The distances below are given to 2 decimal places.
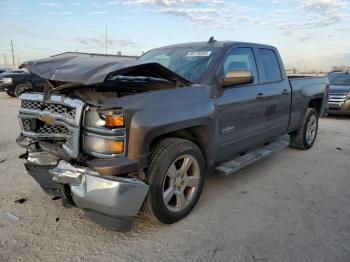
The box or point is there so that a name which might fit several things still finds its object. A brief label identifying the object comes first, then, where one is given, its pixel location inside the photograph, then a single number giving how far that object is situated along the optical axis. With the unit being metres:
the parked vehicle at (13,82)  16.47
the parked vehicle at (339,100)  10.93
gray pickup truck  2.96
